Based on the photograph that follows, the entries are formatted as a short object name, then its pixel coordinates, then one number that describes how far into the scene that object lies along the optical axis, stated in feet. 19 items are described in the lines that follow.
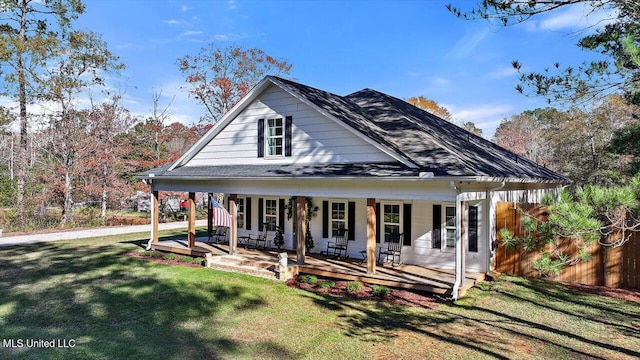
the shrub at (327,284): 34.42
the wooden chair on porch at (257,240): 49.80
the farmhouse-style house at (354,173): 32.99
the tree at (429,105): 142.10
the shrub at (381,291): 31.86
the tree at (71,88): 78.79
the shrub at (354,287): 33.06
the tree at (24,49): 78.47
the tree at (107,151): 81.66
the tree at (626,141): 39.06
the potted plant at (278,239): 49.16
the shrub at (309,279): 35.86
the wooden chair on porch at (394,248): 40.15
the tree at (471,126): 172.14
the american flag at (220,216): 40.55
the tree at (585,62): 19.71
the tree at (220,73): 104.73
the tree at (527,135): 127.34
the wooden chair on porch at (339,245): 43.53
